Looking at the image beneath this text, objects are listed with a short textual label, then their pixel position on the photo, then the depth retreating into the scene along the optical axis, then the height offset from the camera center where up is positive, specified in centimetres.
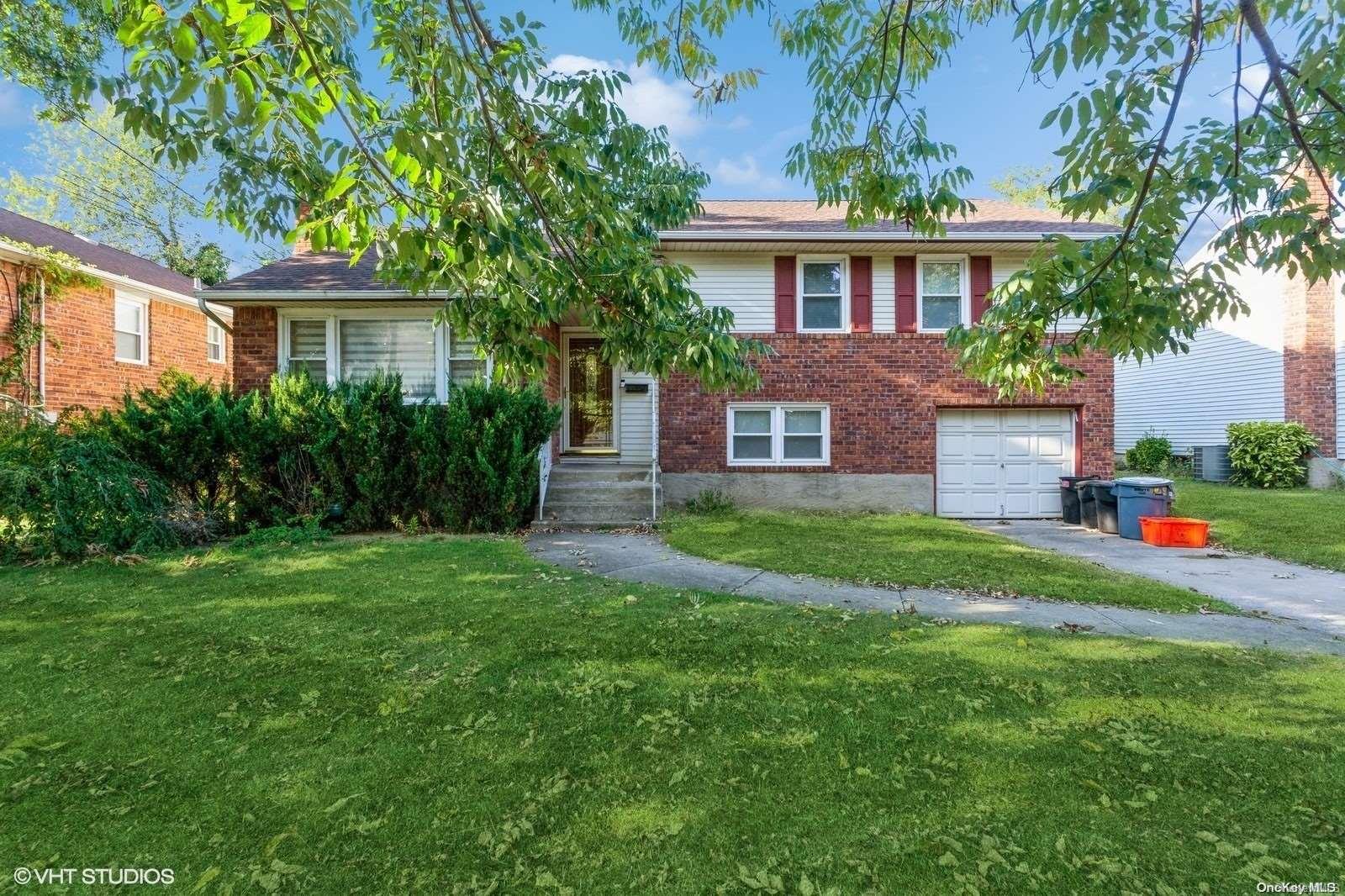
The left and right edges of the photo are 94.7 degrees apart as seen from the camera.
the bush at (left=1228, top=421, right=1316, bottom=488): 1370 -21
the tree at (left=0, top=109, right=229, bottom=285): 2155 +934
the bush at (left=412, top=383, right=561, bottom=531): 823 -13
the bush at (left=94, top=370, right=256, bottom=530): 756 +6
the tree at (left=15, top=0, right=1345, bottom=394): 243 +153
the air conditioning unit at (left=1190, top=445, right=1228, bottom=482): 1519 -46
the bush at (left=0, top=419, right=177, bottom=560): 624 -56
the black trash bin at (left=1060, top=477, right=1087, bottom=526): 1020 -93
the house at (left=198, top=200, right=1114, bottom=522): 1068 +77
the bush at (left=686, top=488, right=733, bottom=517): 1044 -99
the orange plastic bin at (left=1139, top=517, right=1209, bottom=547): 794 -113
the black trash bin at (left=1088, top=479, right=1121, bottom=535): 925 -91
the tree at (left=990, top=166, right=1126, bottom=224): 2847 +1237
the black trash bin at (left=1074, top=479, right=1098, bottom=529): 977 -95
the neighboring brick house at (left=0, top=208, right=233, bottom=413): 1190 +265
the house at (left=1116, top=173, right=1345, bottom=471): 1394 +185
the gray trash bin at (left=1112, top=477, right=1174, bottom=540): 877 -79
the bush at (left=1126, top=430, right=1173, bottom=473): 1681 -26
